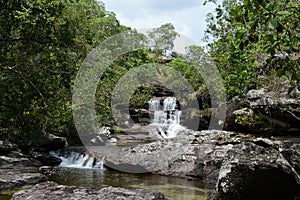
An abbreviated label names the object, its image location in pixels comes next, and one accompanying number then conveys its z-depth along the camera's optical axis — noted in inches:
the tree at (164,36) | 1852.9
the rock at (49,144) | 508.1
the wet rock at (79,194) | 181.8
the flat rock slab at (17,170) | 252.1
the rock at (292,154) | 185.0
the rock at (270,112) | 262.4
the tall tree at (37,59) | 279.4
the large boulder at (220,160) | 166.7
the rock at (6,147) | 379.0
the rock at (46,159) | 427.8
